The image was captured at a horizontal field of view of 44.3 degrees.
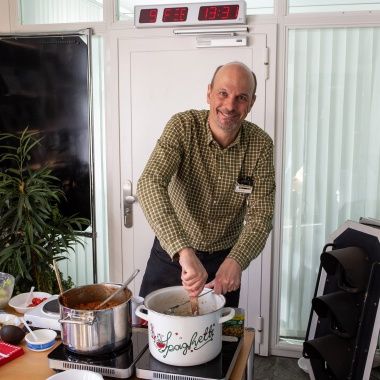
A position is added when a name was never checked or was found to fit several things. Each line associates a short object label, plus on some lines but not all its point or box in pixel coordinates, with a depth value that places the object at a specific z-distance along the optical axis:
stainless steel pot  1.28
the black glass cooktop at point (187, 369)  1.24
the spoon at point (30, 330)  1.50
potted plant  2.94
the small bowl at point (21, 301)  1.77
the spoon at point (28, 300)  1.83
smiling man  1.93
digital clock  2.97
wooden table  1.34
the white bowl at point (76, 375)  1.18
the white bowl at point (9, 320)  1.67
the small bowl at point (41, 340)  1.48
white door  3.06
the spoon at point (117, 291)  1.38
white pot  1.23
